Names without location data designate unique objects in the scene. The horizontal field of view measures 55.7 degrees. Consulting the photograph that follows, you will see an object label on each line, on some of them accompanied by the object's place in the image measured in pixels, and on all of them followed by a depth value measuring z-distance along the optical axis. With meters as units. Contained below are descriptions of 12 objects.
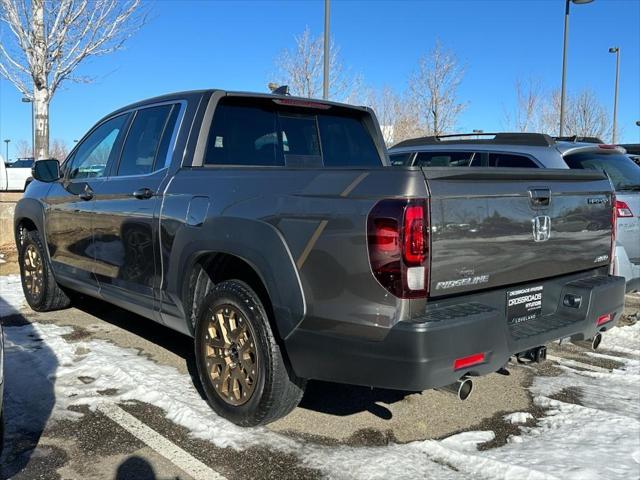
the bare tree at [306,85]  22.83
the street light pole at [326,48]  13.22
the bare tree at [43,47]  12.32
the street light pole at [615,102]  27.19
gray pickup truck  2.75
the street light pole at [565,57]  17.42
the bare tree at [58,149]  82.26
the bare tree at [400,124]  29.33
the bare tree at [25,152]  91.48
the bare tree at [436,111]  27.19
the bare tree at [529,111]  31.23
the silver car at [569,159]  5.45
